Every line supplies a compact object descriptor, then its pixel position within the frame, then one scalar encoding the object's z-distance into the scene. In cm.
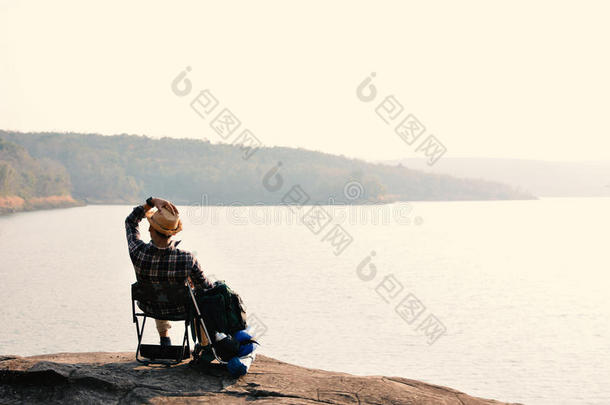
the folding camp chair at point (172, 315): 518
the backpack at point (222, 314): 529
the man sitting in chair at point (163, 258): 511
